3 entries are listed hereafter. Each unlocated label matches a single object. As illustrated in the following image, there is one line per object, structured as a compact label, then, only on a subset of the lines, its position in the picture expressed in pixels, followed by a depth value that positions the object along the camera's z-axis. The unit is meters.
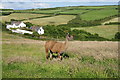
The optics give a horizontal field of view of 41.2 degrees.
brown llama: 10.99
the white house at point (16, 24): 79.83
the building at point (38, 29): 68.44
